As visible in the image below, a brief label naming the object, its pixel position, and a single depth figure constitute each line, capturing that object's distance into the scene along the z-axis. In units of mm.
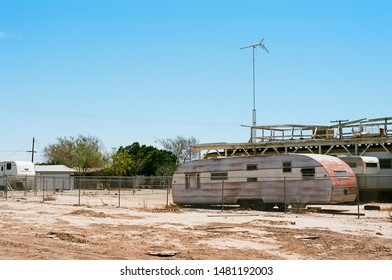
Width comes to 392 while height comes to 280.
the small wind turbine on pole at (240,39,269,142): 40269
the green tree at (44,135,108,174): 79875
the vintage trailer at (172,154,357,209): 24422
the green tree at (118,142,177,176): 79562
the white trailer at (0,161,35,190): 49156
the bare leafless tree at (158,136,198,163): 91962
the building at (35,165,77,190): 57375
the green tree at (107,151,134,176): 77500
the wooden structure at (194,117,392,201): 32594
